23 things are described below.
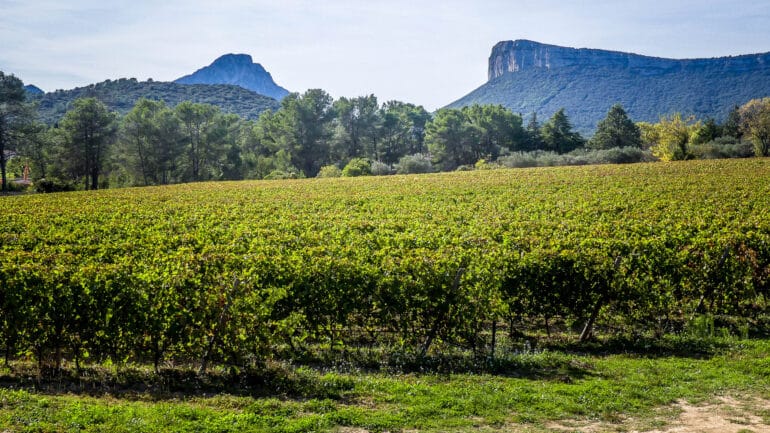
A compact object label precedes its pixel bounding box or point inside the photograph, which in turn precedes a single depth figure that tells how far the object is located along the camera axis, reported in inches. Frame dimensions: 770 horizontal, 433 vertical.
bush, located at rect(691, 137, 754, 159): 2416.3
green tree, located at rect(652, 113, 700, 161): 2974.2
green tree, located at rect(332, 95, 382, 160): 4060.0
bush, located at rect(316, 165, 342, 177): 2923.2
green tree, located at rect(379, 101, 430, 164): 4210.1
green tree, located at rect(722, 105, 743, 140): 3174.2
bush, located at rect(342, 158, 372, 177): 2815.0
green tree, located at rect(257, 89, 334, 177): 3722.9
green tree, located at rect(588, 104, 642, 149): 3464.6
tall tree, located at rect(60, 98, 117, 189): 2765.7
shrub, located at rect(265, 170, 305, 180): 2828.7
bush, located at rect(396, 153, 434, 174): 3032.5
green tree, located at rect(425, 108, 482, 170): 3698.3
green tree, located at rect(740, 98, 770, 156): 2610.7
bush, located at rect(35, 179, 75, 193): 2125.1
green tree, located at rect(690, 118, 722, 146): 3176.7
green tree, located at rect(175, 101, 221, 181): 3257.9
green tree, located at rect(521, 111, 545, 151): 3661.4
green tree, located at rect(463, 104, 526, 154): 3742.6
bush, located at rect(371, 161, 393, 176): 2984.7
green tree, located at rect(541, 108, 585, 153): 3526.1
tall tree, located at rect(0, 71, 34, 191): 2506.2
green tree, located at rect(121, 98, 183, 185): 3036.4
